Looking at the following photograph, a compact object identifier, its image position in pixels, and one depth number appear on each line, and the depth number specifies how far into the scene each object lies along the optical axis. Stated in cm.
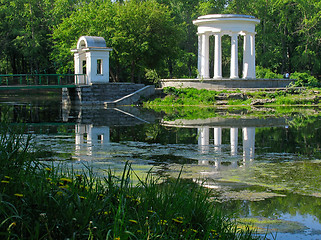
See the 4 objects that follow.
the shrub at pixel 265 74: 5322
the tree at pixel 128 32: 5062
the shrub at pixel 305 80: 4831
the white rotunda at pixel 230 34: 4850
